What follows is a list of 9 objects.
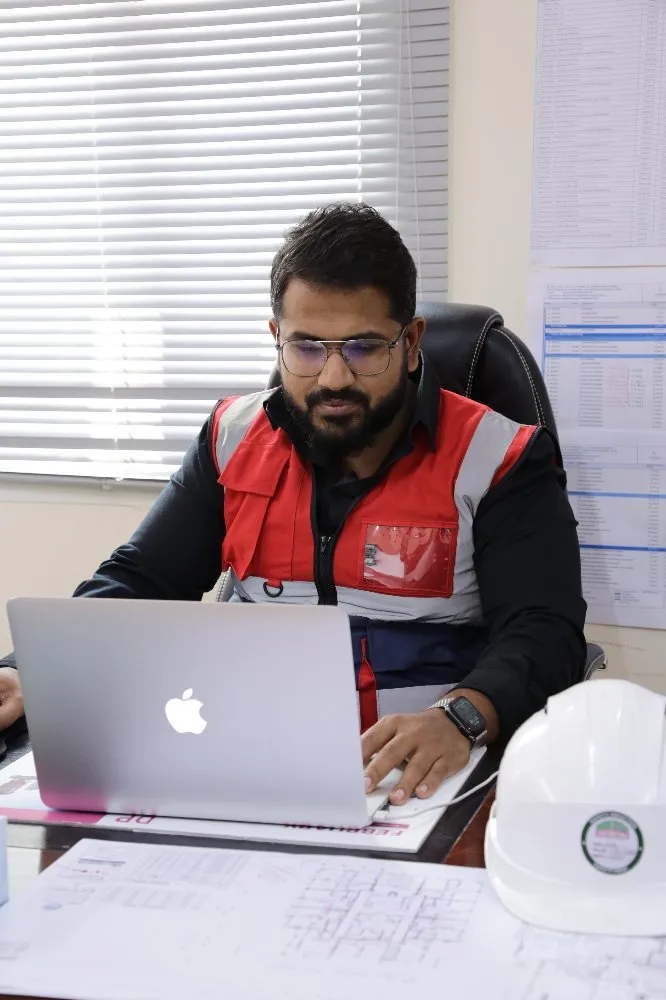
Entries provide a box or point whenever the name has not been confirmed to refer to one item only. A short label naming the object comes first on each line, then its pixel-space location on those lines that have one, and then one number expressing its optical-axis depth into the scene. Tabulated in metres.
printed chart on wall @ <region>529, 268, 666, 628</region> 2.89
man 2.35
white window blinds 2.97
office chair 2.51
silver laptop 1.91
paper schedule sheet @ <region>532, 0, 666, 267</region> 2.81
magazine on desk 1.94
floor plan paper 1.77
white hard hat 1.82
